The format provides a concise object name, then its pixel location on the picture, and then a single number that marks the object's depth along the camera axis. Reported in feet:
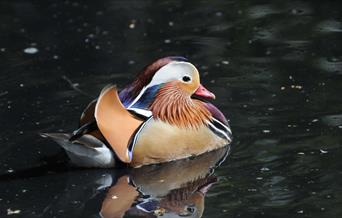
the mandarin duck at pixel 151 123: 45.11
